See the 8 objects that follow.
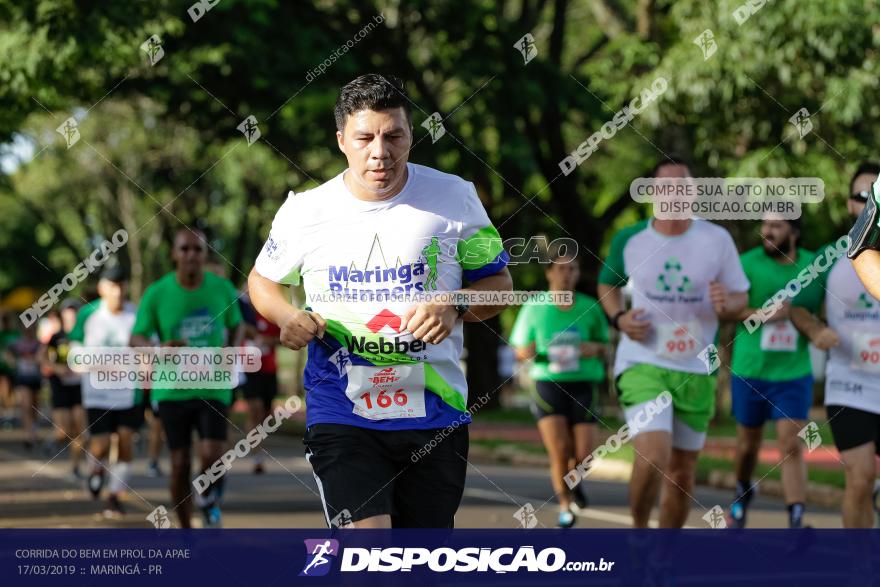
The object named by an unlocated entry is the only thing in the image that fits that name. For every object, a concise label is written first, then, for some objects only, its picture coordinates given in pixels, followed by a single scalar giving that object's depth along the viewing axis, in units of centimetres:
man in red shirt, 1705
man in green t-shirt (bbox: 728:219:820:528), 1069
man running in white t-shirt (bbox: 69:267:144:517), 1353
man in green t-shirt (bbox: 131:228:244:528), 1013
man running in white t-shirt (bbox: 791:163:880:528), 821
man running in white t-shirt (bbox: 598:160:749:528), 848
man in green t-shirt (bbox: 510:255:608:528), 1201
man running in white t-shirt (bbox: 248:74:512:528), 521
